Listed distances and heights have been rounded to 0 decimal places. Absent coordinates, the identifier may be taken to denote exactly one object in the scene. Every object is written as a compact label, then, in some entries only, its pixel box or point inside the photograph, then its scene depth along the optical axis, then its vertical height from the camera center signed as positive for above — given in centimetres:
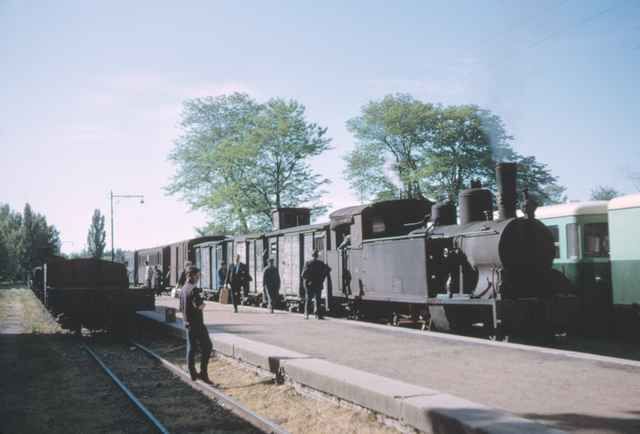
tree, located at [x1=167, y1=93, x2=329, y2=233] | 3559 +604
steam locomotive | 1013 -22
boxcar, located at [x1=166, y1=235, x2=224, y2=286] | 3088 +36
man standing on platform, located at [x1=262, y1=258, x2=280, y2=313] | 1674 -79
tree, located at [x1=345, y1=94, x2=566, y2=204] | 3541 +707
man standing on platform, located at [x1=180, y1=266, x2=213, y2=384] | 830 -98
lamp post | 4041 +494
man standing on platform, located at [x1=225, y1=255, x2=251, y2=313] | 1764 -66
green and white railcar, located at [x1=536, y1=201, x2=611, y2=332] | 1293 -11
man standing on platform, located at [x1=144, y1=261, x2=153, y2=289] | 2858 -84
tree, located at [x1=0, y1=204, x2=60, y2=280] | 6675 +307
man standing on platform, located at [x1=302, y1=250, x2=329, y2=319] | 1424 -54
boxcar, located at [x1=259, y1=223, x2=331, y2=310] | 1703 +18
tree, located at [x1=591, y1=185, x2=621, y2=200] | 8469 +927
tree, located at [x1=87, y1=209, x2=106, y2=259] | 10044 +539
